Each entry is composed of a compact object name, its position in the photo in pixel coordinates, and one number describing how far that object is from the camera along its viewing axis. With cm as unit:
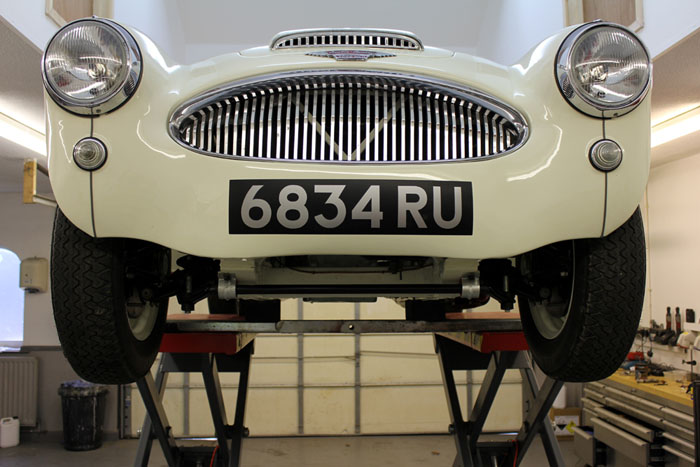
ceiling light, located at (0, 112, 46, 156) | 477
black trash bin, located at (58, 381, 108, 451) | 712
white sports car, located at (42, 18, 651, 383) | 111
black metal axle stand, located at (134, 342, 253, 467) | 218
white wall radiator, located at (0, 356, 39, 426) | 744
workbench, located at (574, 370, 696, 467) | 428
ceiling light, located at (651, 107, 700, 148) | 456
